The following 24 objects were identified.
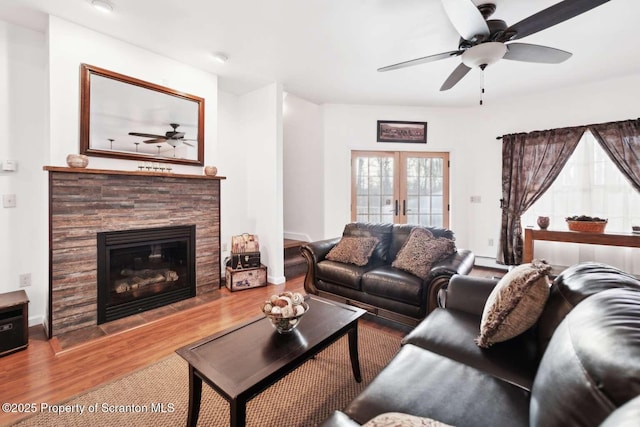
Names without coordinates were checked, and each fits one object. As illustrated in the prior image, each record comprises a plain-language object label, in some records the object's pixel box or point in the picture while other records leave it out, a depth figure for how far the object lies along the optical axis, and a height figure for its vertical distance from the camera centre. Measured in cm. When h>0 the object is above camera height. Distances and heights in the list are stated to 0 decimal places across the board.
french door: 504 +47
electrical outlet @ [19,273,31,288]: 259 -65
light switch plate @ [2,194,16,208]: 249 +9
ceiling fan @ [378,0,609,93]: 177 +131
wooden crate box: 364 -88
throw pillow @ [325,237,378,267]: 308 -43
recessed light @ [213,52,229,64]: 314 +176
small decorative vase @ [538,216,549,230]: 407 -13
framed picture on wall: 500 +145
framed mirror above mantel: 268 +98
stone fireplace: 247 -26
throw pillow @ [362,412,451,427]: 73 -56
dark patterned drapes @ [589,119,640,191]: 363 +92
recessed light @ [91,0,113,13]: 228 +170
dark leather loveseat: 242 -63
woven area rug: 156 -115
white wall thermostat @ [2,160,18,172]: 247 +40
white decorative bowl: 153 -62
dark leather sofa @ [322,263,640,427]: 70 -61
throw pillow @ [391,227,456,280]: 261 -39
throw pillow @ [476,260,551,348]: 138 -47
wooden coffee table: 120 -72
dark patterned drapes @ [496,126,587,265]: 416 +67
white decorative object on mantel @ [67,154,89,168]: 246 +44
